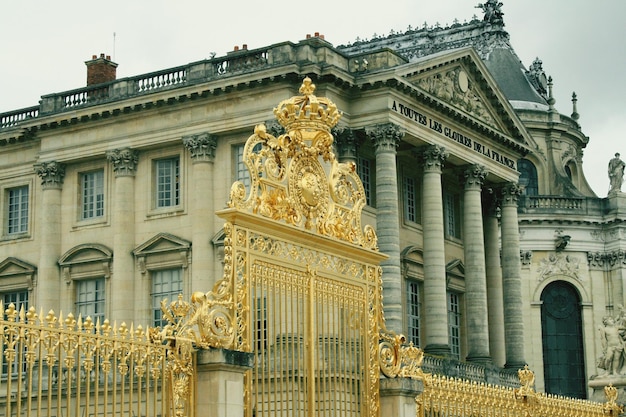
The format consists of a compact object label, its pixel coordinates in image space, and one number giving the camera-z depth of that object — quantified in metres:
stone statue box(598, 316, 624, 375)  24.12
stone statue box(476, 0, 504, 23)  66.31
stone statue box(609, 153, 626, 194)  59.44
